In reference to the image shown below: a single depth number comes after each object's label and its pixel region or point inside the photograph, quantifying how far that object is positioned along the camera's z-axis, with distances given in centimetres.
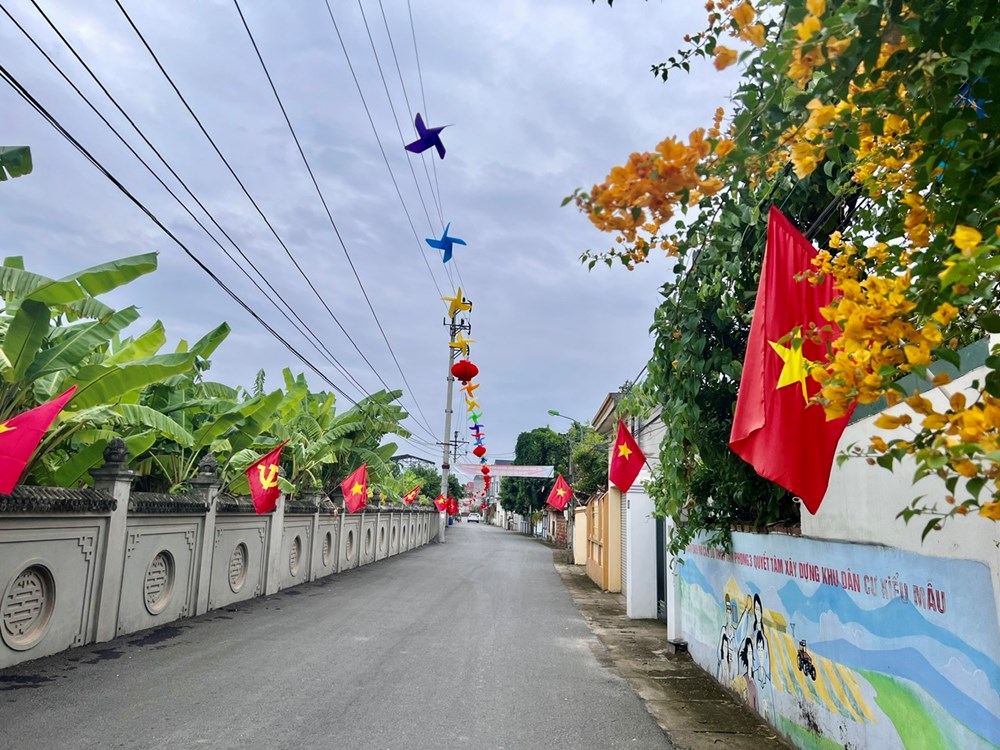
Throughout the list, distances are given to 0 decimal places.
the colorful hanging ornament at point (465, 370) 1342
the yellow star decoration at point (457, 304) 1186
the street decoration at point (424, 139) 684
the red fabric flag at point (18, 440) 639
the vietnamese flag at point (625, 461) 1088
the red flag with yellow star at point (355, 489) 1888
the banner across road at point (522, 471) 4884
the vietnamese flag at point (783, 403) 360
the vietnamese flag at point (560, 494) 2533
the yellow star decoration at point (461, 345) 1300
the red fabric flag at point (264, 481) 1234
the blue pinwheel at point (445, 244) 1010
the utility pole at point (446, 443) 3834
